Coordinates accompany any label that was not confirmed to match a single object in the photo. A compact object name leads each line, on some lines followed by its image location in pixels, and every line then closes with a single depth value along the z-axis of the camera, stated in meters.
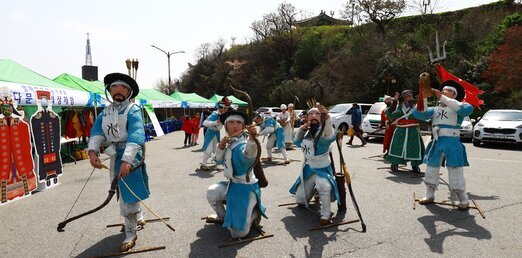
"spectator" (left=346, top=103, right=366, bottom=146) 13.19
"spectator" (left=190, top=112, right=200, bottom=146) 14.25
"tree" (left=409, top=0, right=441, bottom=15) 33.33
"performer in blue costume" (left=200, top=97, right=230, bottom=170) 8.23
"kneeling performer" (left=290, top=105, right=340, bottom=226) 4.35
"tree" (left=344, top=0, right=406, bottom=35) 34.29
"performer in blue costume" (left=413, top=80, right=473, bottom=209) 4.86
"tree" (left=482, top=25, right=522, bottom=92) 17.42
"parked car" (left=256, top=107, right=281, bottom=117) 29.28
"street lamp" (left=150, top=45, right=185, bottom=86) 32.00
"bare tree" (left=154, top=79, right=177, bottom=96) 53.34
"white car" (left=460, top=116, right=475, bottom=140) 14.09
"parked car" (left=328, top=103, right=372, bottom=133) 16.31
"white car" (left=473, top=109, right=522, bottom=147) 11.73
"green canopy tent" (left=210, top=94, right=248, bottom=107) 26.79
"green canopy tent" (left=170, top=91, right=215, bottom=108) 22.44
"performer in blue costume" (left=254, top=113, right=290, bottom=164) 9.02
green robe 7.20
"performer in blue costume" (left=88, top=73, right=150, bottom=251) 3.71
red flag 5.49
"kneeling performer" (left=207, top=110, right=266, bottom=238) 3.81
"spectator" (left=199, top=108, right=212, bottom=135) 14.99
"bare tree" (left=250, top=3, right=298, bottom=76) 44.09
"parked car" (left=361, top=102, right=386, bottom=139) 14.70
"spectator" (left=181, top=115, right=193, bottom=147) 13.95
